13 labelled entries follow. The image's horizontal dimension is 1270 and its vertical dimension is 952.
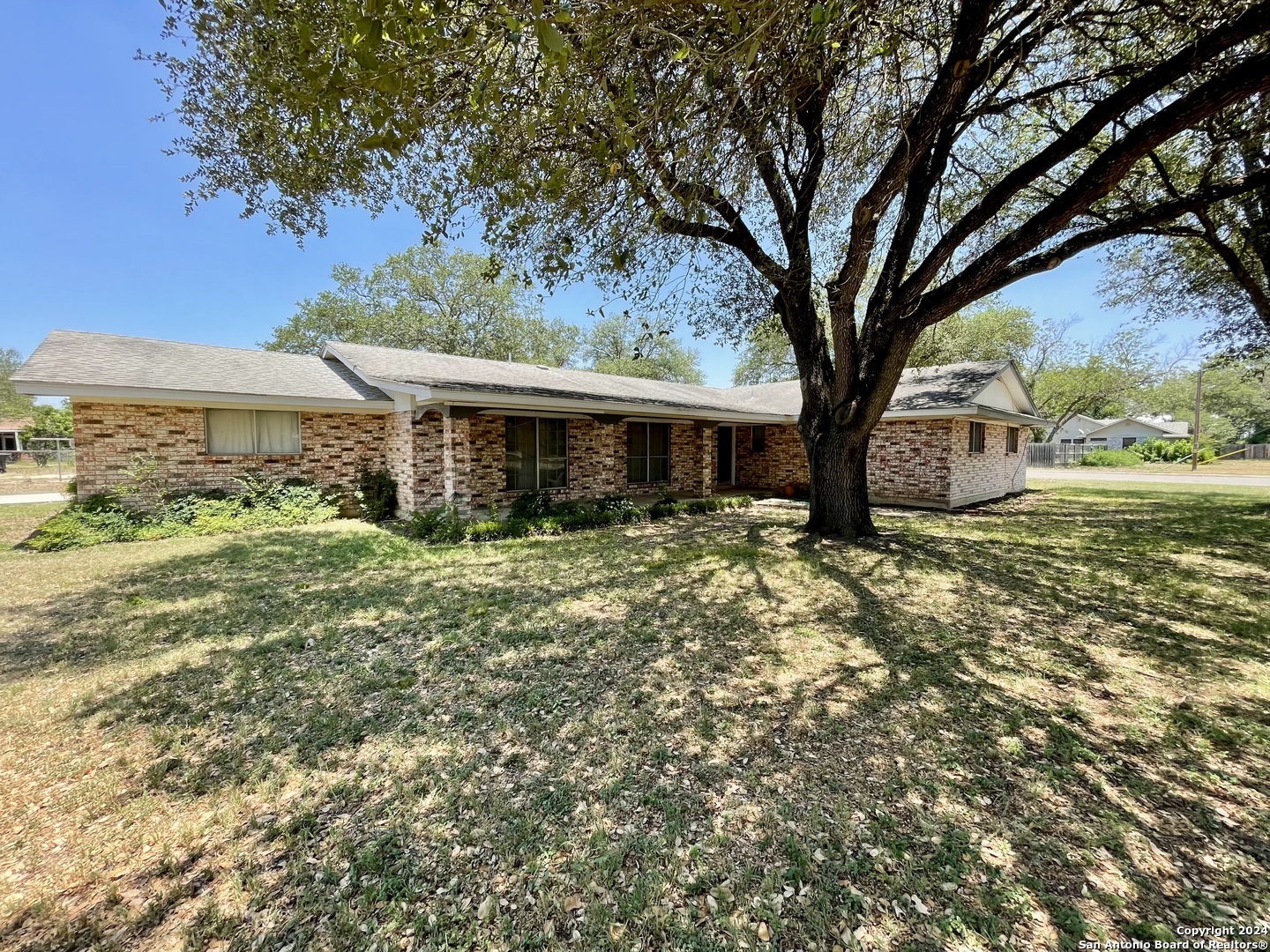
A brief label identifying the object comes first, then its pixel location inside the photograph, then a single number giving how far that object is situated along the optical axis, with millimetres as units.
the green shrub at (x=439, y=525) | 8070
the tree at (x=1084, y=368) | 31719
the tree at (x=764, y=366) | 26578
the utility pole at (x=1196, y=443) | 27191
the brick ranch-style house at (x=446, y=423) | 8477
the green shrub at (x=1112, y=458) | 32812
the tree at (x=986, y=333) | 23047
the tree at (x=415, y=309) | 25281
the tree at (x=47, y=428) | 25809
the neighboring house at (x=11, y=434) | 31453
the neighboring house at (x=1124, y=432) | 47062
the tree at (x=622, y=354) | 33281
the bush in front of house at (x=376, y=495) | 10102
